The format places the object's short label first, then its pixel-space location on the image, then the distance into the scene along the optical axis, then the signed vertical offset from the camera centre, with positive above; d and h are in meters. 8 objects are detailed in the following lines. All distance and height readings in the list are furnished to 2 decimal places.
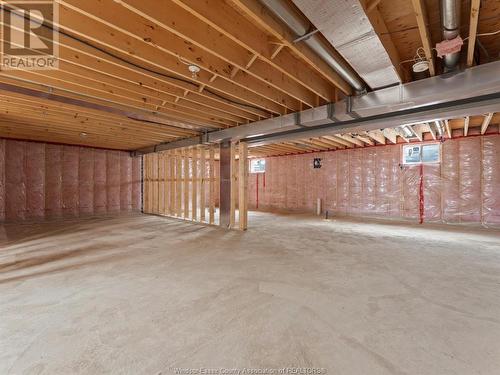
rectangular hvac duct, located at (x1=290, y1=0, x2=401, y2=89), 1.72 +1.25
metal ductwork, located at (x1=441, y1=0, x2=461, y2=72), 1.72 +1.26
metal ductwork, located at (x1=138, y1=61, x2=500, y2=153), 2.60 +1.05
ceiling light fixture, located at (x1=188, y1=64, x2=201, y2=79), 2.69 +1.31
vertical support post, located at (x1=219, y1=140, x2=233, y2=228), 5.82 +0.04
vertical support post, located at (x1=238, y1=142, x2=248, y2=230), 5.54 +0.04
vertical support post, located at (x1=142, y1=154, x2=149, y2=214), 8.55 +0.10
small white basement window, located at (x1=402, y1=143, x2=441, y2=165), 6.49 +0.89
